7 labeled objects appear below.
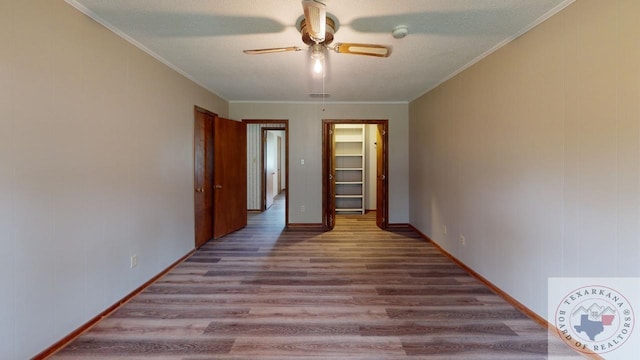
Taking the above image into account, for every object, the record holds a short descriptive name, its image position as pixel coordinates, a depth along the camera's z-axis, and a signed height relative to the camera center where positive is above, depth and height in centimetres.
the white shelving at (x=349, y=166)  692 +13
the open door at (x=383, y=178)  521 -13
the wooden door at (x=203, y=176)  394 -5
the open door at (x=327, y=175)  519 -7
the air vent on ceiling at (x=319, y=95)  454 +128
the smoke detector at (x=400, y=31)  228 +118
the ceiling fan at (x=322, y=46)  191 +97
